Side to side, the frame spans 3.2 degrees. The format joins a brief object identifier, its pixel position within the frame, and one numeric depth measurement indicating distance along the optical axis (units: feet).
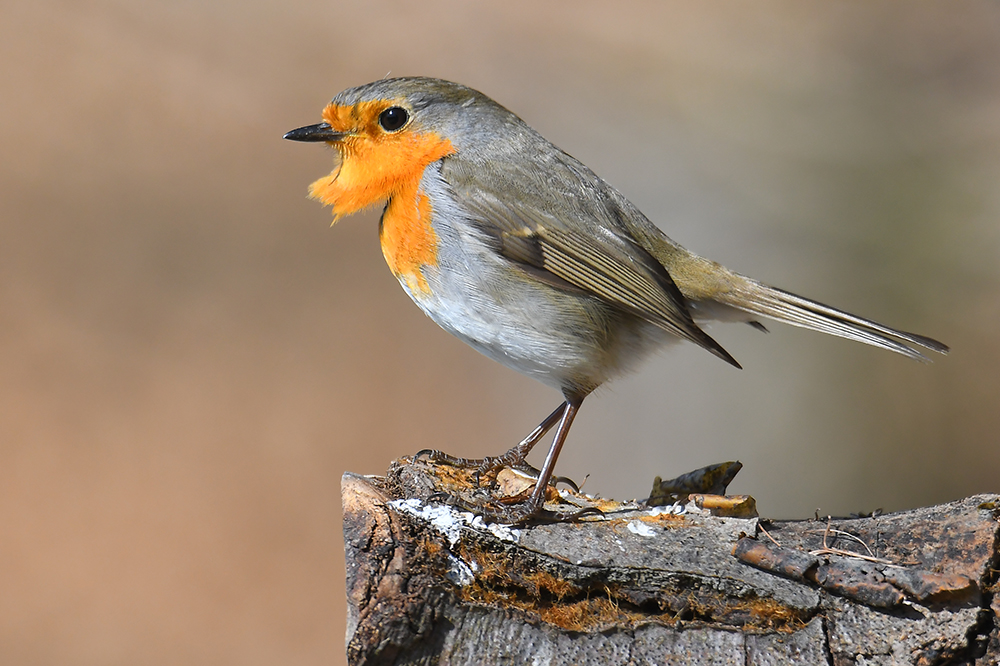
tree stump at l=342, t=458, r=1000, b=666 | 10.98
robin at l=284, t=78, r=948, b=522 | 11.11
